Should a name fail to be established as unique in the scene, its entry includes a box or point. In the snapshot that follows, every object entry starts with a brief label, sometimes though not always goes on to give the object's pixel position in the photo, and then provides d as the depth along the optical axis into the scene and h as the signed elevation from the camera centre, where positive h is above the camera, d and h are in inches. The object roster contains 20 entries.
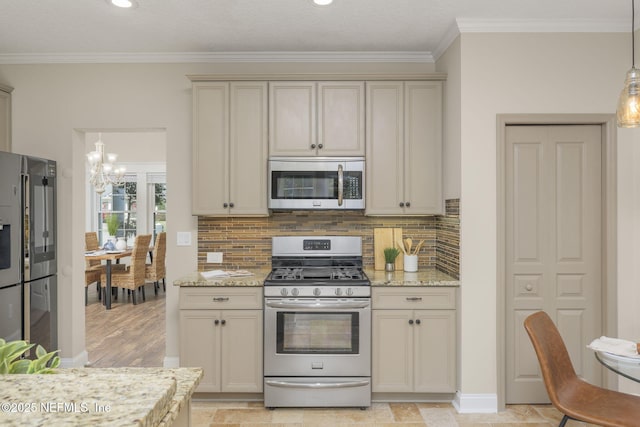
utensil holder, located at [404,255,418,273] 137.5 -14.5
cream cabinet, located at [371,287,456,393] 121.3 -33.5
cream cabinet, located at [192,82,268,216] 132.9 +20.4
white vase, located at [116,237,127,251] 259.1 -16.5
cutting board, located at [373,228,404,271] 144.1 -8.3
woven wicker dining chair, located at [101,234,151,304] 236.1 -30.5
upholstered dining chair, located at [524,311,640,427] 77.7 -34.1
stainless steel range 119.6 -34.2
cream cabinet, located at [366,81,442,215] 133.0 +19.6
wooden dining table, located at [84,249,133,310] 231.8 -21.4
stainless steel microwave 132.1 +10.1
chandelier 258.5 +29.9
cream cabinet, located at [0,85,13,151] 140.1 +31.7
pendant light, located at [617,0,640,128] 72.4 +18.8
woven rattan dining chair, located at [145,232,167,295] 255.9 -26.4
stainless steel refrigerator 119.3 -9.4
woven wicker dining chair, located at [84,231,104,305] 244.2 -28.7
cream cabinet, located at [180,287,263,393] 121.9 -32.8
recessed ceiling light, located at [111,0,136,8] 106.1 +51.6
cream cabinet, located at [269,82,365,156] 132.9 +29.5
